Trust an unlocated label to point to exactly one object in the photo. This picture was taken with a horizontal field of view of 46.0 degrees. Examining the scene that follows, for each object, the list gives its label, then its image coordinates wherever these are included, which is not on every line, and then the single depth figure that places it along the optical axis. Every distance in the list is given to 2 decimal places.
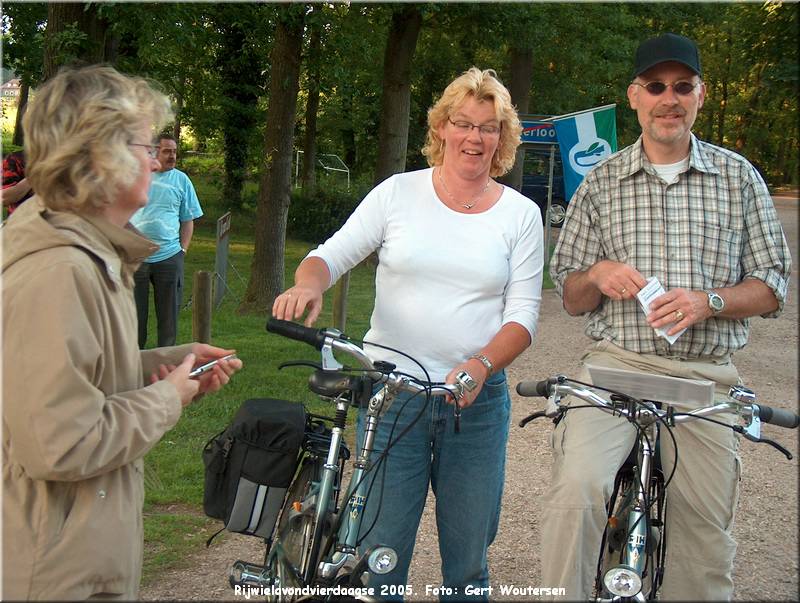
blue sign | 22.77
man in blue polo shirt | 8.60
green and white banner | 14.41
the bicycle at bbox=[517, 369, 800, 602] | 3.19
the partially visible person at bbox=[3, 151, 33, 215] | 6.91
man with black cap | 3.54
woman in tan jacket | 2.19
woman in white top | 3.48
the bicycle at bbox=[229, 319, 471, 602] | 3.11
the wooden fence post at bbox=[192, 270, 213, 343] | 8.17
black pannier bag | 3.85
